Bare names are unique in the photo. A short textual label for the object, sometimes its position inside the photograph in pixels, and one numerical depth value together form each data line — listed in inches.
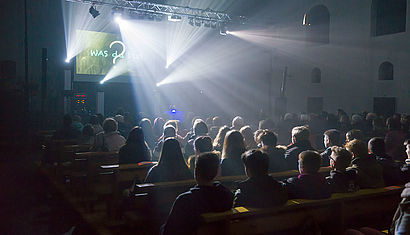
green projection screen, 605.9
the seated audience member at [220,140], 237.1
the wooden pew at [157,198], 137.9
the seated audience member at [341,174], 132.4
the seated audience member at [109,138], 254.1
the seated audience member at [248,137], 235.8
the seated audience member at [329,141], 212.5
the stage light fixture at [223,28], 619.7
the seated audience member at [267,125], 286.7
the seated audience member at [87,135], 302.7
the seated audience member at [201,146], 185.0
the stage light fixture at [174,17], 560.3
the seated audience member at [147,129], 285.4
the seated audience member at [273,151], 191.8
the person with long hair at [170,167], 167.5
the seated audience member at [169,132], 237.3
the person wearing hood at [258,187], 111.0
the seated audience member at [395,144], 260.5
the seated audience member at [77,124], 330.6
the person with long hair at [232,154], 181.3
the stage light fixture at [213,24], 604.0
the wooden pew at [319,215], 99.5
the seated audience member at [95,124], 323.7
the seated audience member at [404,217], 93.7
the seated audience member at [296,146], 204.4
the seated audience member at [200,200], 103.4
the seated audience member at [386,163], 161.9
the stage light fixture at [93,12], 488.4
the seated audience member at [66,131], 319.9
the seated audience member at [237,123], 299.0
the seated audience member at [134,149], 214.4
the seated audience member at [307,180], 122.0
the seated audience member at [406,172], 169.5
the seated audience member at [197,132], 251.4
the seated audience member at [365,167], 146.9
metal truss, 504.7
